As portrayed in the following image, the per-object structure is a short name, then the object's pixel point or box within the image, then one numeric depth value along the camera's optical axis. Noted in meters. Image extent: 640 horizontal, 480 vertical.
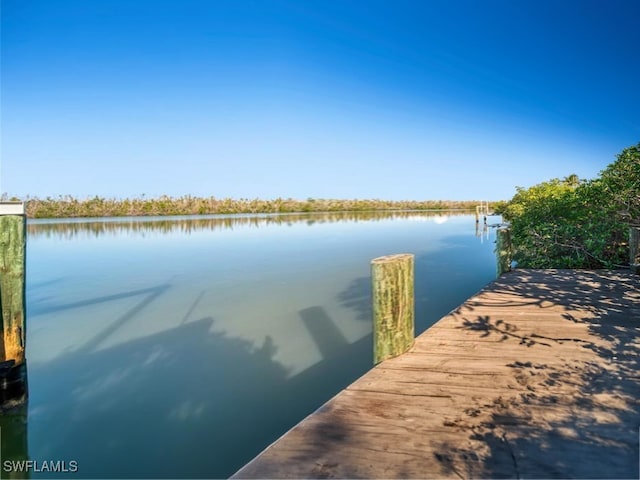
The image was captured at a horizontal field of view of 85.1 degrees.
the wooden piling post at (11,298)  3.60
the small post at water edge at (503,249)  7.08
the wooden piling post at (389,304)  3.03
